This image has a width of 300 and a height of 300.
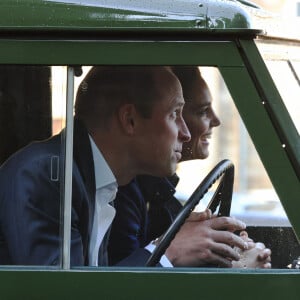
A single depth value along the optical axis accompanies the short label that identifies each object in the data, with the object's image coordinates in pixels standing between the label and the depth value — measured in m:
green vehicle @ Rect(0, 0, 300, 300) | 4.36
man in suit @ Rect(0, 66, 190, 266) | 4.56
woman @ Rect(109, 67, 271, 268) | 4.62
